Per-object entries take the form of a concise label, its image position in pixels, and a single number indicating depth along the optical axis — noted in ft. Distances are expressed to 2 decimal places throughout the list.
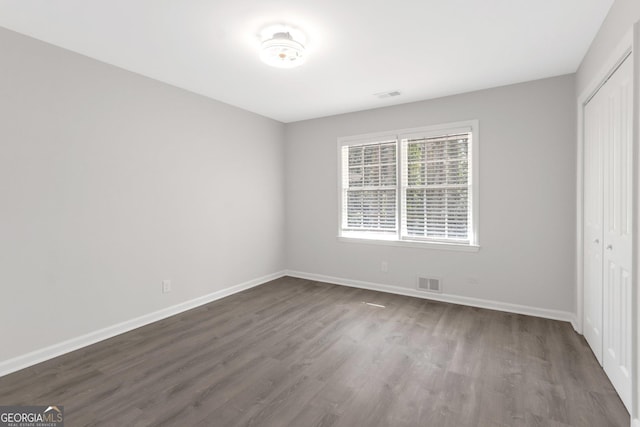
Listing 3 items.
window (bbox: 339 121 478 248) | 12.98
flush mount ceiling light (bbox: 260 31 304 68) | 8.16
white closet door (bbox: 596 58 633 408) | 6.29
